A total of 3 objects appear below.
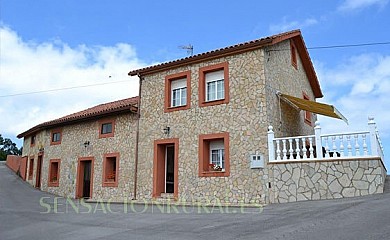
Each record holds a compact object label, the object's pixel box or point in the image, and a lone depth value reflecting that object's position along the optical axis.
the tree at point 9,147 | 61.30
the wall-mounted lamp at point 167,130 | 15.59
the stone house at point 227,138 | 12.04
